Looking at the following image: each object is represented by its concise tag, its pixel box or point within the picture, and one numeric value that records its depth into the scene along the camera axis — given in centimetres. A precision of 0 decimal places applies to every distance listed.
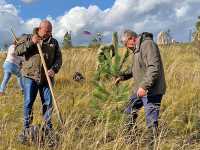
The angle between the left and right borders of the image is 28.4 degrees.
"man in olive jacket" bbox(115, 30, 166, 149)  504
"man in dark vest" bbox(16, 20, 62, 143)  565
